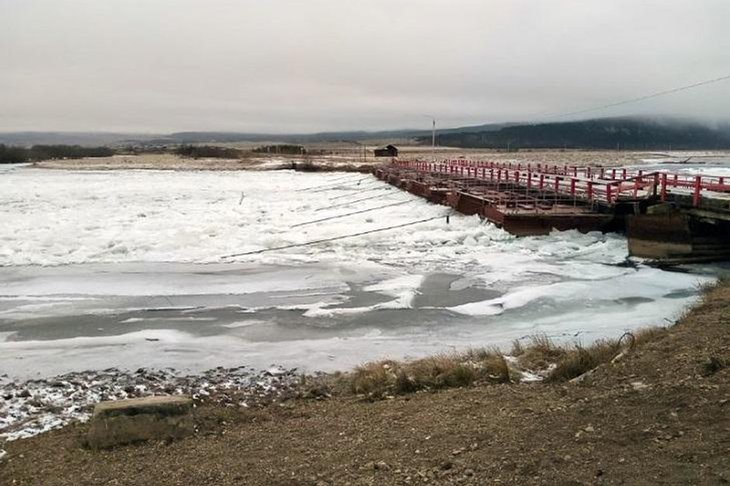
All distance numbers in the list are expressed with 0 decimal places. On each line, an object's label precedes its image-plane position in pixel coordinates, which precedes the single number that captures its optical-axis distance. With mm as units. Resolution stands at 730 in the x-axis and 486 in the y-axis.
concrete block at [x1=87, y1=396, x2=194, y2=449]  5488
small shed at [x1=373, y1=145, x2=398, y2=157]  99438
